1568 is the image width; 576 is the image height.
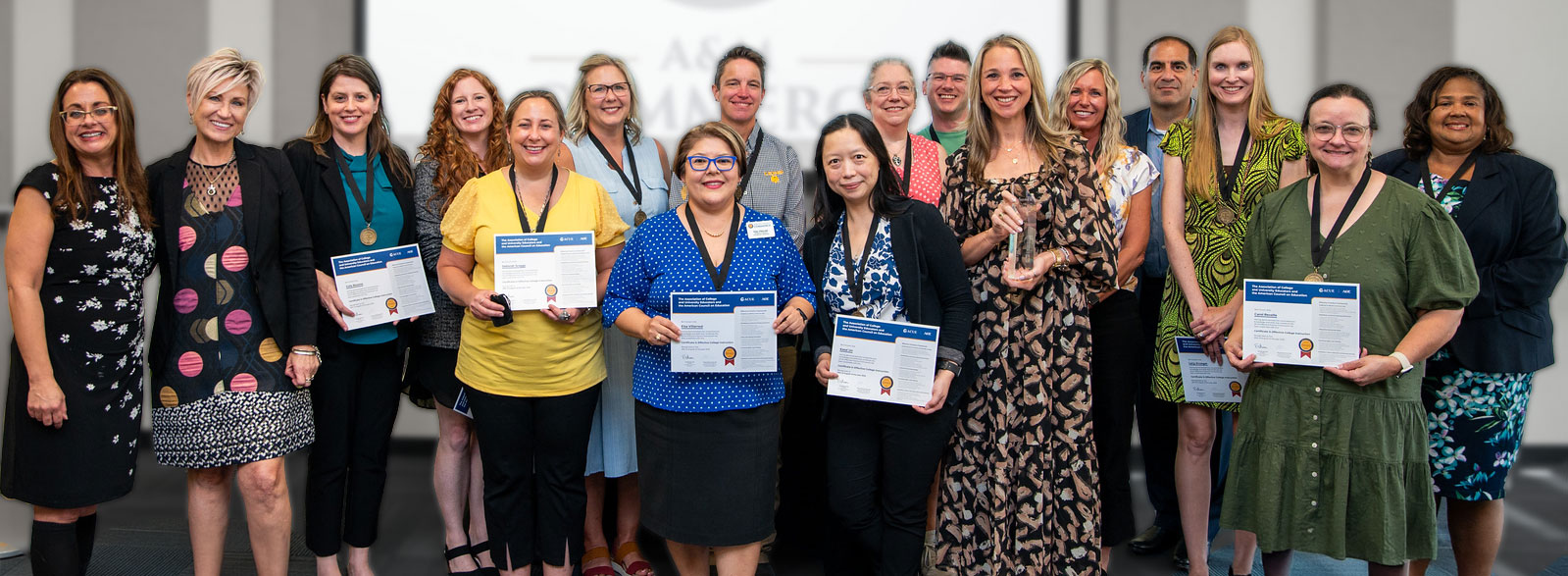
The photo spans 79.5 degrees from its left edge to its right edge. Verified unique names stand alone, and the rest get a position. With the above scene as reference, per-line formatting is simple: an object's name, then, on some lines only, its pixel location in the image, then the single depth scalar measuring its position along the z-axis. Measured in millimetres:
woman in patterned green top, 2842
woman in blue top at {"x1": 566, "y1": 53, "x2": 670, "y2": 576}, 3111
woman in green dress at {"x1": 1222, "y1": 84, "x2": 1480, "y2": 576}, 2314
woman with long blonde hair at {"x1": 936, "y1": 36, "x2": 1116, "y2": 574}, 2576
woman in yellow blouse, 2643
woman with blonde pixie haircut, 2498
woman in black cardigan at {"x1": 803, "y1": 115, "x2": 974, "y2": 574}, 2500
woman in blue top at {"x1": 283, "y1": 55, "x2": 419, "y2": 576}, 2809
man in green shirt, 3398
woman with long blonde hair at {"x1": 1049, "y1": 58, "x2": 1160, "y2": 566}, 2855
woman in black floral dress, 2422
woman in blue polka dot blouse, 2508
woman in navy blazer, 2645
